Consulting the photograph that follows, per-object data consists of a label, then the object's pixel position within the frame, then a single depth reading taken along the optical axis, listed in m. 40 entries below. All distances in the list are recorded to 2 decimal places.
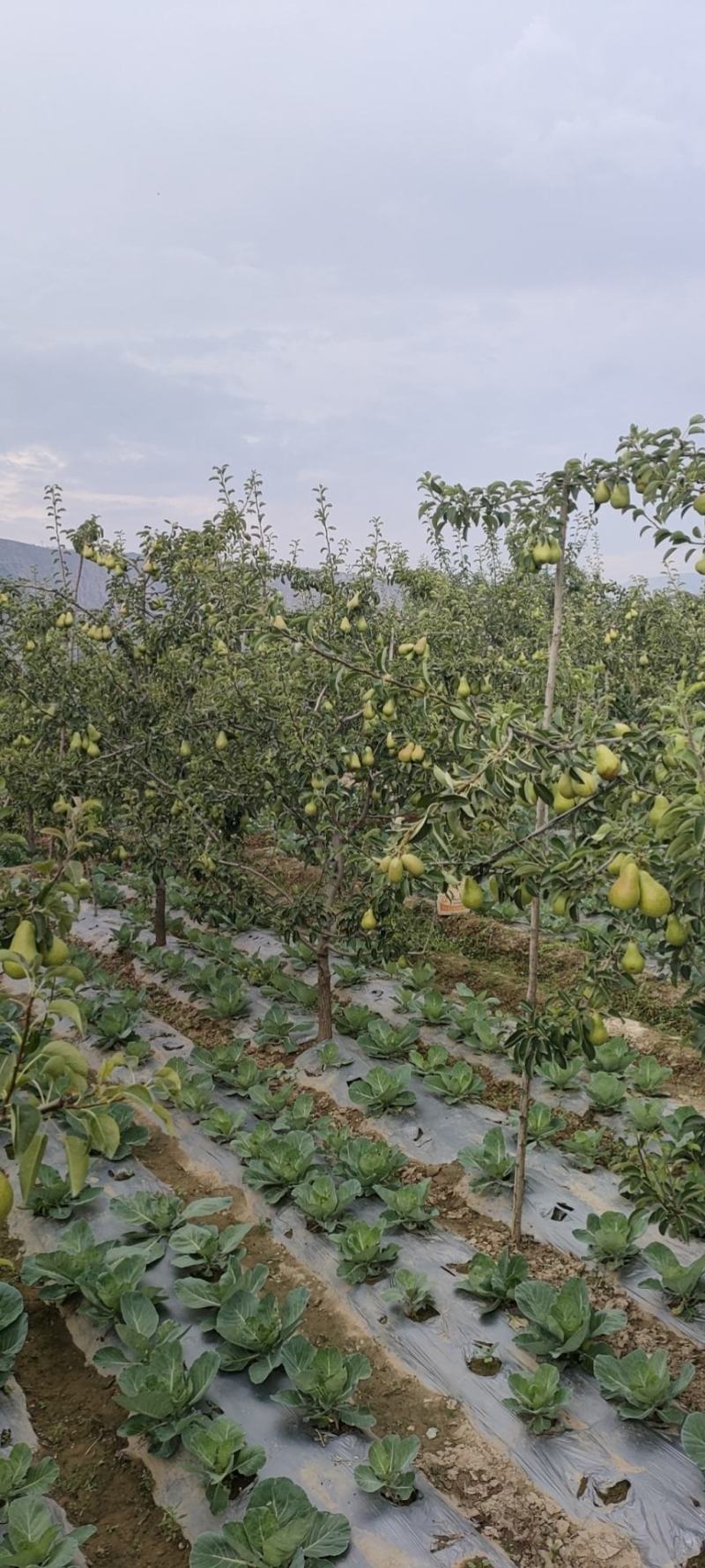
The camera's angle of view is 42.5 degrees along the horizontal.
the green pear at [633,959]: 2.13
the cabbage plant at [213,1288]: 3.28
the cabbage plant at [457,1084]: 4.67
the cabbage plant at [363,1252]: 3.46
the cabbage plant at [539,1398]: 2.75
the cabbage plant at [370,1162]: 3.97
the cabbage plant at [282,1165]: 3.99
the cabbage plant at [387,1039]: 5.21
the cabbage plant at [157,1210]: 3.72
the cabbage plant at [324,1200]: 3.74
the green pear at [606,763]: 2.07
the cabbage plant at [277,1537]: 2.30
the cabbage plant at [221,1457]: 2.55
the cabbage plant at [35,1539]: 2.33
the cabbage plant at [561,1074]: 4.73
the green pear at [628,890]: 1.84
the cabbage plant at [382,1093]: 4.63
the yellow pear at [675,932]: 1.94
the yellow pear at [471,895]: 2.33
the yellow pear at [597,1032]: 2.50
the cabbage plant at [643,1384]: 2.71
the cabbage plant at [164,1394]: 2.77
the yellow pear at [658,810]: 1.87
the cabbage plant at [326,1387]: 2.80
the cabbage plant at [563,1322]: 2.96
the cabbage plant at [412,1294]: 3.28
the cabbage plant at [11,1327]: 3.04
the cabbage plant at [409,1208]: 3.69
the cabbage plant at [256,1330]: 3.04
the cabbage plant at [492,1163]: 3.97
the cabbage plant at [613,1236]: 3.43
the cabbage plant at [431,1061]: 4.96
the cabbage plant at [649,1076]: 4.71
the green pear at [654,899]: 1.82
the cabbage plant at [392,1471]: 2.54
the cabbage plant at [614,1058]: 4.90
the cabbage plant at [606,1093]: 4.57
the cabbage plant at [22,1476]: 2.53
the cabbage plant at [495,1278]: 3.26
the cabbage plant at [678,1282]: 3.16
